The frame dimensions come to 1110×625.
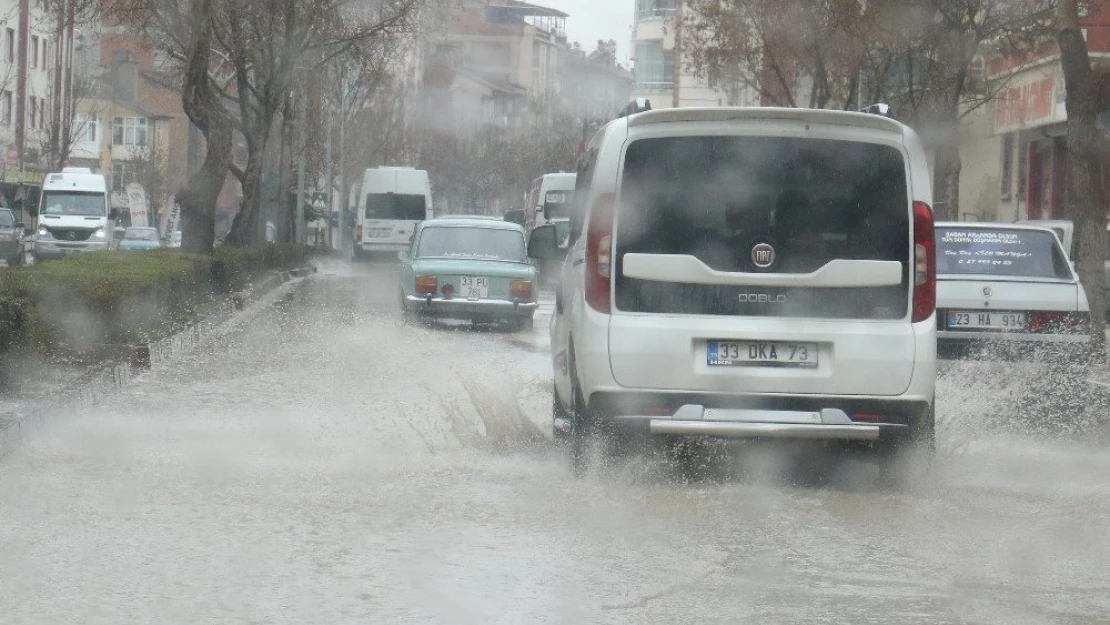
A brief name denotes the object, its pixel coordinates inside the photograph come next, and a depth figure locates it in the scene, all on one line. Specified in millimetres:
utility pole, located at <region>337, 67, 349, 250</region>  73062
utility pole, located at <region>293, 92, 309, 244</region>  57031
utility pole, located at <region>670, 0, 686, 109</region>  78125
